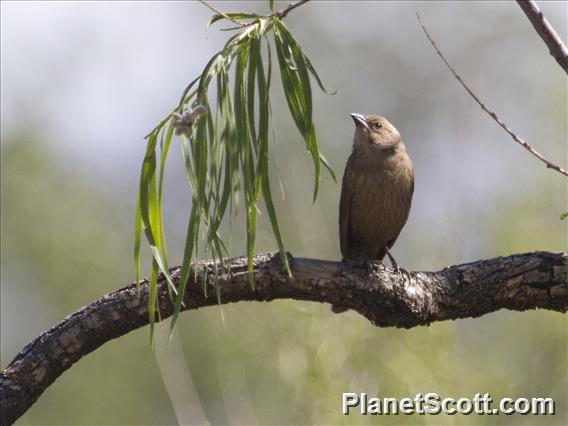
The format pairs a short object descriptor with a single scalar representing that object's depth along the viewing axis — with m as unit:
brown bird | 13.37
